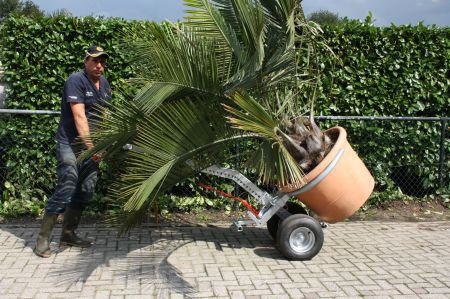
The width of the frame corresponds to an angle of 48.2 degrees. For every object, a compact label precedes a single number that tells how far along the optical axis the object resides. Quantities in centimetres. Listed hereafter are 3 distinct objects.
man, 478
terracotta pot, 450
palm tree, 413
